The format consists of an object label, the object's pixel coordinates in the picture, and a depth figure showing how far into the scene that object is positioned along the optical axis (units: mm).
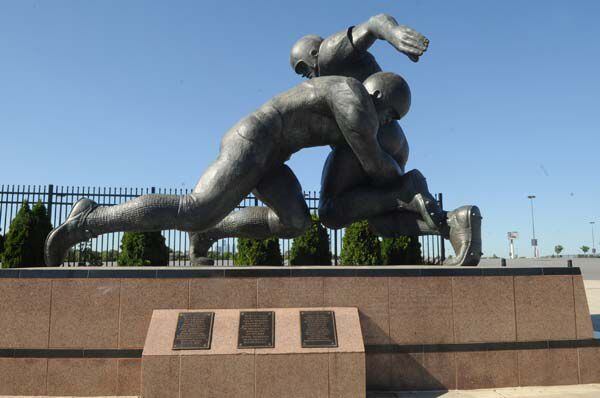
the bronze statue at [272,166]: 4531
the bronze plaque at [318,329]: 3873
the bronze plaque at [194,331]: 3834
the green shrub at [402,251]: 11875
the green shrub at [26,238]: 10641
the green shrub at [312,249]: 11648
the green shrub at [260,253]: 11281
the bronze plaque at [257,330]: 3860
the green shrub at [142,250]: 11102
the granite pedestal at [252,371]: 3717
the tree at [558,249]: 90625
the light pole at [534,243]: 50688
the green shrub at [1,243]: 12491
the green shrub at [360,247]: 11812
